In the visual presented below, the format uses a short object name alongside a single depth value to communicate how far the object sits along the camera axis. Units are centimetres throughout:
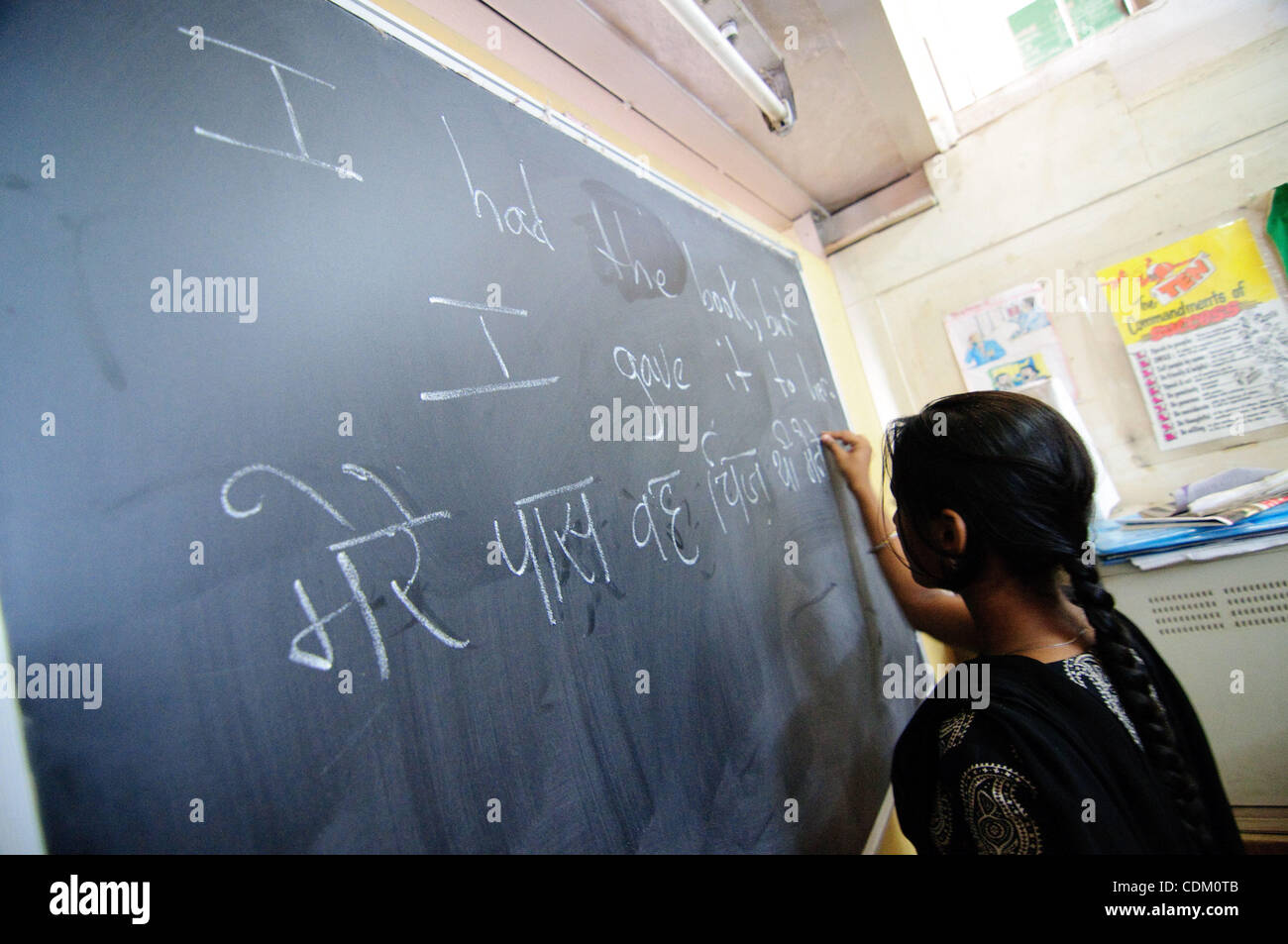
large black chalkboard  35
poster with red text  174
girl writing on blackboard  63
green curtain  168
